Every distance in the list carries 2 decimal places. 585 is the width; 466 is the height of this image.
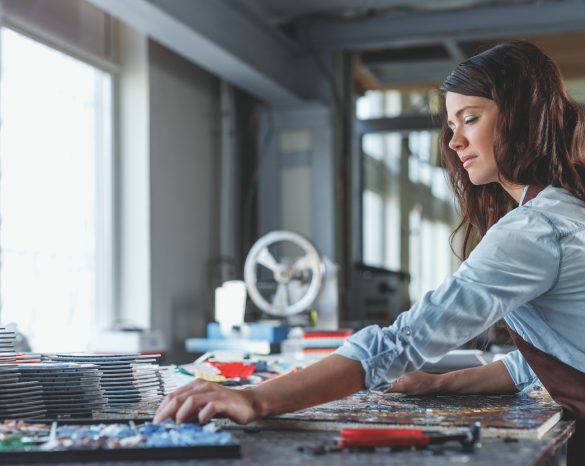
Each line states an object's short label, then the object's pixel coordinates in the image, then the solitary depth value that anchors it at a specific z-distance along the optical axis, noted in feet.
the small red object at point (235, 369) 6.01
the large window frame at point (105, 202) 15.69
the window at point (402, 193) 22.09
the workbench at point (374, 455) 2.97
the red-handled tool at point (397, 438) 3.19
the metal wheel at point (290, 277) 13.71
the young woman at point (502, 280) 3.77
